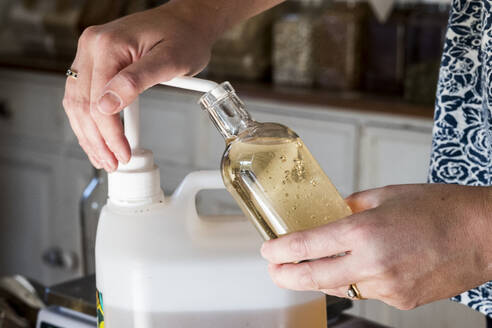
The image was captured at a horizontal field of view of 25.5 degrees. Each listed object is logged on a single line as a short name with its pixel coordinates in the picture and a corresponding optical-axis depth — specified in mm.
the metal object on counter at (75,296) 1051
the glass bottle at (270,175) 798
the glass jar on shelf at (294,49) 2183
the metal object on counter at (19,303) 1062
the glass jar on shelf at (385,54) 2149
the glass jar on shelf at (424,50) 1940
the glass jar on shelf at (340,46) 2128
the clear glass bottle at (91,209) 1318
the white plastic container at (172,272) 823
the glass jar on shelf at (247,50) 2263
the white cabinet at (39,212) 2675
